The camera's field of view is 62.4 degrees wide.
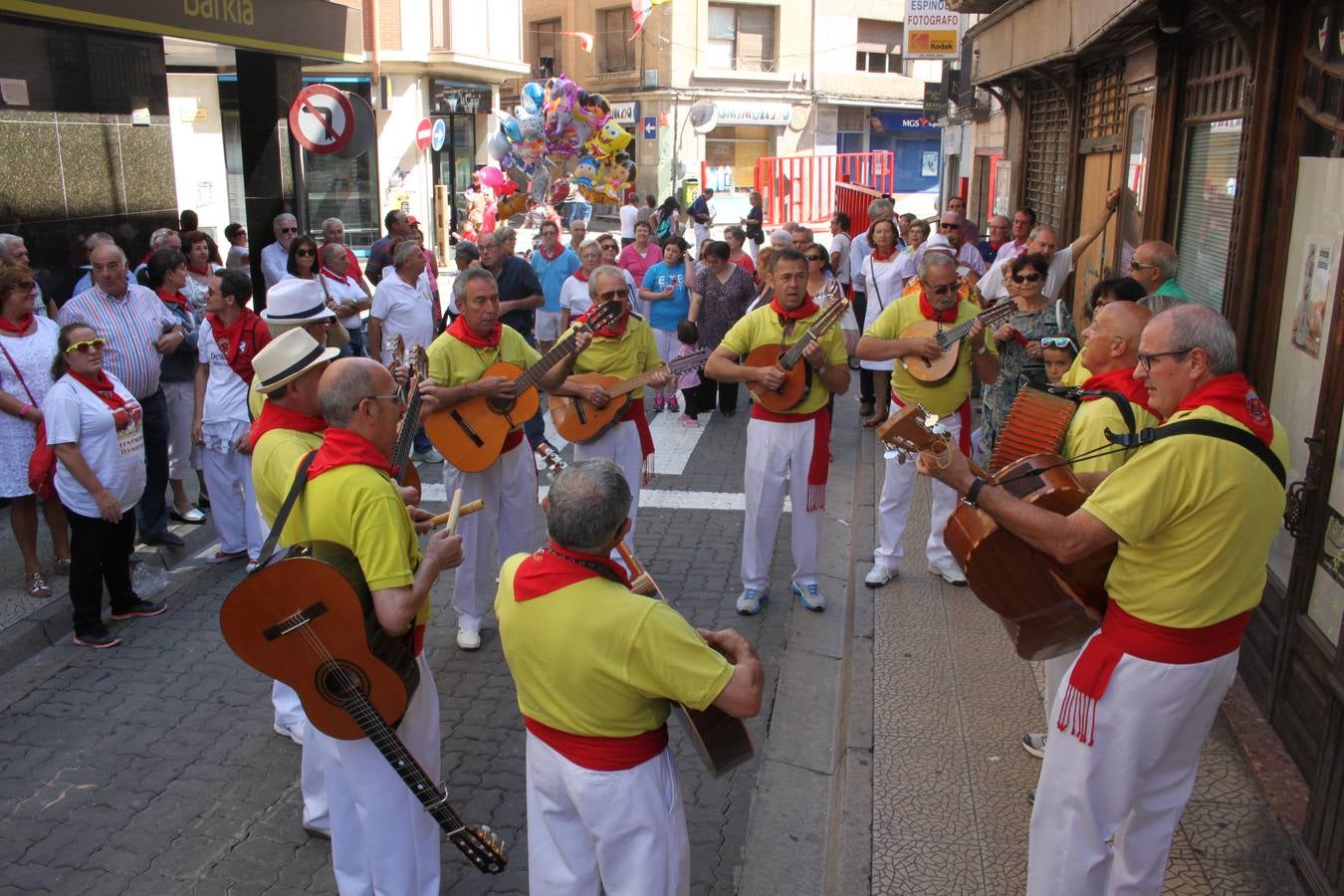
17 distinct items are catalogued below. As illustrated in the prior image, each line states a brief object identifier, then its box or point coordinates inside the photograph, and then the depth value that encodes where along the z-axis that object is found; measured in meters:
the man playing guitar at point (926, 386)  6.59
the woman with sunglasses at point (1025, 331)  6.59
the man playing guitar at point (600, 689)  2.86
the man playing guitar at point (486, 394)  5.92
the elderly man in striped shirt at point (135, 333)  7.06
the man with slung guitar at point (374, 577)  3.38
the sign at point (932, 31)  18.92
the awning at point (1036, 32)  7.15
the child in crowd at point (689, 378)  10.47
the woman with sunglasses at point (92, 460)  5.99
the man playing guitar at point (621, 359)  6.55
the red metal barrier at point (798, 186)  36.41
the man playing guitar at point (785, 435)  6.25
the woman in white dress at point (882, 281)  10.76
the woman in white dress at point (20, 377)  6.52
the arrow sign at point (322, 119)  11.65
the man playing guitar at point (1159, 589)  3.07
